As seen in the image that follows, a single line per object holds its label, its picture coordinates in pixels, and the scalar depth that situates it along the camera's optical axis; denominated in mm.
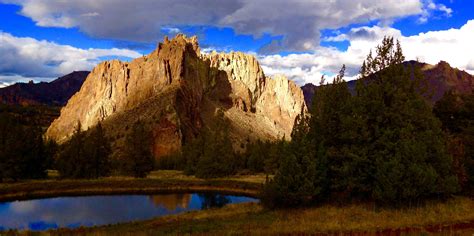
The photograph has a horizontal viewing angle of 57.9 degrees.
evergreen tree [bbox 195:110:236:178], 80500
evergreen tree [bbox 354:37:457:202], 26625
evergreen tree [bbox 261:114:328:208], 29047
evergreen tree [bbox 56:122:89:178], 75312
